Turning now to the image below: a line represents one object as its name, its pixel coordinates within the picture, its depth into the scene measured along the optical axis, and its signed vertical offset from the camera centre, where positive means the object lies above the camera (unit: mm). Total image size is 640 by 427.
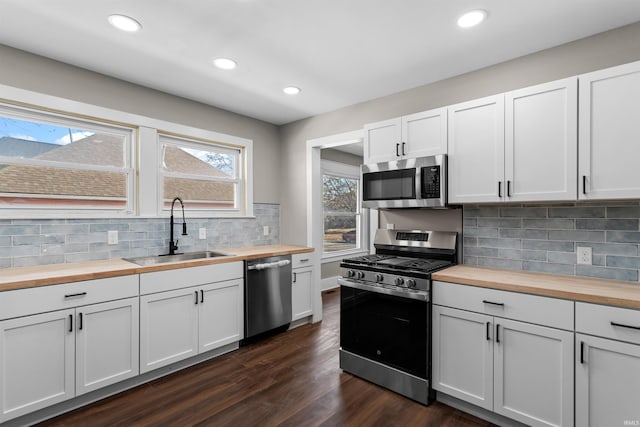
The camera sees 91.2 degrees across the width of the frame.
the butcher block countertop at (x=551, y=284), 1601 -425
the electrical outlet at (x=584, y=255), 2105 -282
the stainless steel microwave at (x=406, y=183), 2436 +252
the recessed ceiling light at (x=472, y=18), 1898 +1214
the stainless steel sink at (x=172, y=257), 2769 -426
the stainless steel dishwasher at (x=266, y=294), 3045 -825
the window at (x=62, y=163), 2363 +413
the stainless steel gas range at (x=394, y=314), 2170 -759
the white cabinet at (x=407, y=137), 2490 +651
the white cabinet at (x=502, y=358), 1729 -880
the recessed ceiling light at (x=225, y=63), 2504 +1225
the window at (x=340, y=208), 5477 +92
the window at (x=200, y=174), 3230 +435
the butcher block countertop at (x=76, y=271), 1882 -399
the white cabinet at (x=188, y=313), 2400 -846
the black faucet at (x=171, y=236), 3053 -222
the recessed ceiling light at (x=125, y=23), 1949 +1216
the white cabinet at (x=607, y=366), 1525 -773
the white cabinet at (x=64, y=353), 1837 -906
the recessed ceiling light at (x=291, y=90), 3045 +1217
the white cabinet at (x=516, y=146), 1962 +464
